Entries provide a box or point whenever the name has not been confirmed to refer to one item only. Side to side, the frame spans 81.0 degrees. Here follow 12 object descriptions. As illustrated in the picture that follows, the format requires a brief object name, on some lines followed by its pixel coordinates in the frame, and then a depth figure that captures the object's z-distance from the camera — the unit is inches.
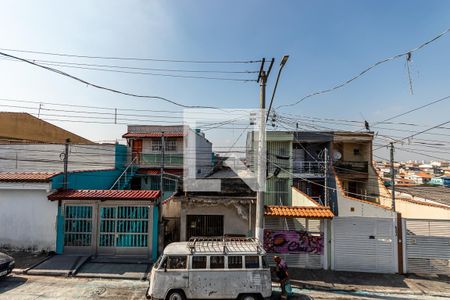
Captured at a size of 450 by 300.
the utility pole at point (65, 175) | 517.3
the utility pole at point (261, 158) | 423.8
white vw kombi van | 322.0
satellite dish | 917.4
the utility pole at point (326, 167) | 795.0
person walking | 351.3
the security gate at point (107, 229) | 492.1
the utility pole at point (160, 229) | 499.8
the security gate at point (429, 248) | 453.4
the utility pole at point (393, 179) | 514.9
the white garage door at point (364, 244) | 461.1
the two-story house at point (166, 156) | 960.9
